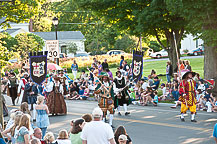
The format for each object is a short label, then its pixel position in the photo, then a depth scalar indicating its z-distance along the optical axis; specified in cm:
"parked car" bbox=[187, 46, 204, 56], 5684
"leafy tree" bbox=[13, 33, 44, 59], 5444
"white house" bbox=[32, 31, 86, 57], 7738
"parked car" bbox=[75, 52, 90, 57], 6481
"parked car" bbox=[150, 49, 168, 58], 5951
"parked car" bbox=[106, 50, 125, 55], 5943
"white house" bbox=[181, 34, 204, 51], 7181
